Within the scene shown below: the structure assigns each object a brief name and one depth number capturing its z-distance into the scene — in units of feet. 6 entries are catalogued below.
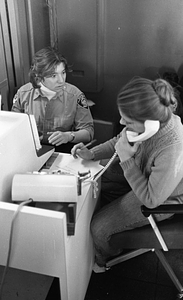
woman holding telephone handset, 3.65
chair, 4.27
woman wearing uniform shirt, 5.65
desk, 3.33
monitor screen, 3.66
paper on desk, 4.50
